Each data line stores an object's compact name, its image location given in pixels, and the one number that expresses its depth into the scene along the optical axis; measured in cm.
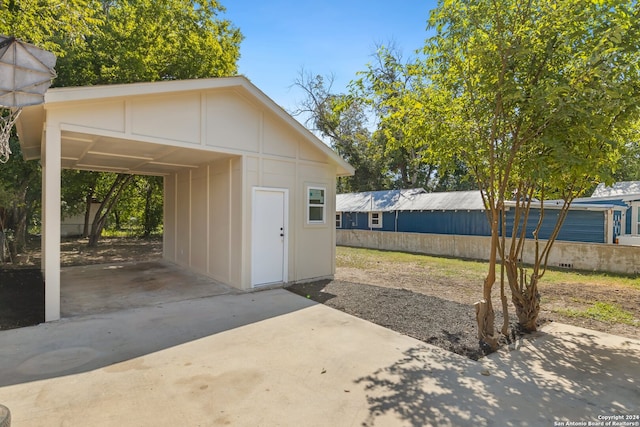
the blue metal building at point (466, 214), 1220
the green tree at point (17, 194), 962
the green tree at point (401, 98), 465
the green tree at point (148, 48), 1117
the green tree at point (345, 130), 2525
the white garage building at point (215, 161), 496
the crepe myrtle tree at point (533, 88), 339
